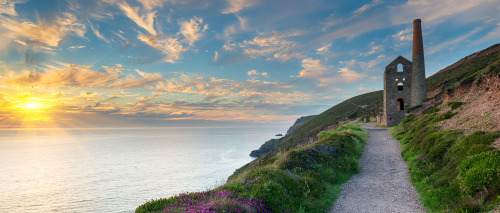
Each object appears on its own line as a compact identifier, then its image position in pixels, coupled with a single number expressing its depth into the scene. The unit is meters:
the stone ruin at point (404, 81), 42.06
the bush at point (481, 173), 7.25
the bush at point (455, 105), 20.53
